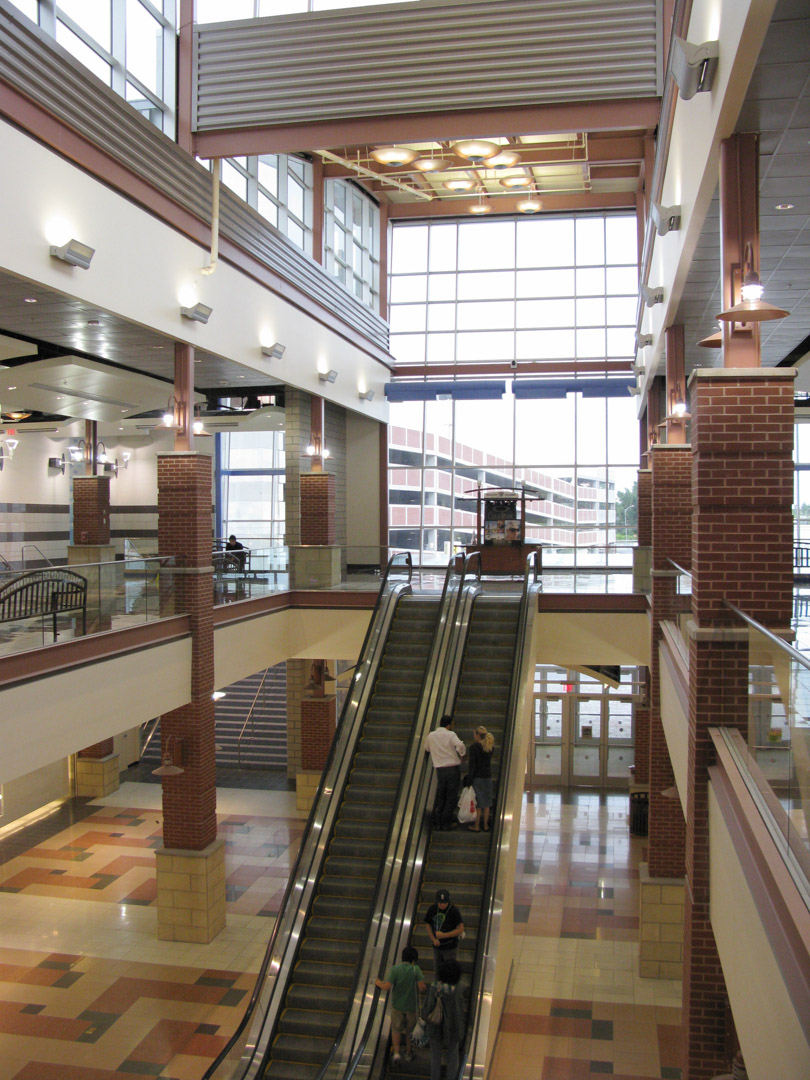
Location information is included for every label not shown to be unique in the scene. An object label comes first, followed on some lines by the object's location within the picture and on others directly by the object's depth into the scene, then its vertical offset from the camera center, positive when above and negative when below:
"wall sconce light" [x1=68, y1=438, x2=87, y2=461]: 21.95 +1.60
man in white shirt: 10.83 -3.02
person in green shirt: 8.41 -4.42
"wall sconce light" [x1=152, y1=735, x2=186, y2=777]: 13.37 -3.61
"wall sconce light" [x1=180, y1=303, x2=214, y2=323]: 13.46 +3.10
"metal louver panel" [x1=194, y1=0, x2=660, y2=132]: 12.02 +6.42
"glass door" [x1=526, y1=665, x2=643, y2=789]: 22.77 -5.54
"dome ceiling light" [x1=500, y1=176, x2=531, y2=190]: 19.94 +7.54
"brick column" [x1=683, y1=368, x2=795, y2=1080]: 5.96 -0.22
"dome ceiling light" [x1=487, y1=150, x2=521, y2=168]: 17.19 +6.93
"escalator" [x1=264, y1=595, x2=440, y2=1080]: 9.65 -4.42
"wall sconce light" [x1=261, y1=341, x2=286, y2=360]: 16.77 +3.18
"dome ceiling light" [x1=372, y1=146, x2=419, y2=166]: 16.17 +6.59
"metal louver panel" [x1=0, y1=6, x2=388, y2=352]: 9.66 +5.00
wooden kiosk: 18.84 -0.40
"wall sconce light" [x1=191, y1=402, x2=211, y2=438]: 14.18 +1.44
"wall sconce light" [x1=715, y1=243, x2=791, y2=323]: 5.33 +1.26
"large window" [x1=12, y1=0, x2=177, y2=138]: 11.64 +6.68
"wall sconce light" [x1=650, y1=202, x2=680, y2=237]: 8.33 +2.79
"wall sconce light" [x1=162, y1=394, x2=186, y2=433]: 13.47 +1.52
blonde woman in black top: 10.83 -3.01
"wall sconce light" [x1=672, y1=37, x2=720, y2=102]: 5.57 +2.89
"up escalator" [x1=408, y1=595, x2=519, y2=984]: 10.34 -2.86
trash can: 18.53 -6.06
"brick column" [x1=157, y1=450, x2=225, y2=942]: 13.41 -3.40
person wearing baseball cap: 8.82 -4.06
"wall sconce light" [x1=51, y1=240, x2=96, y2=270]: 10.20 +3.03
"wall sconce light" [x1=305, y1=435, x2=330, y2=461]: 20.25 +1.57
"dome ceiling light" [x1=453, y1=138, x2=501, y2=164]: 15.80 +6.58
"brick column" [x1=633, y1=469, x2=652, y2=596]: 16.23 -0.37
